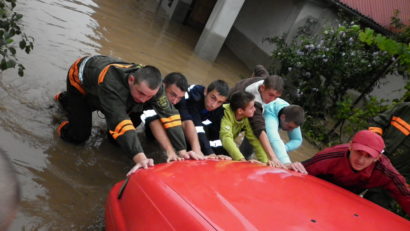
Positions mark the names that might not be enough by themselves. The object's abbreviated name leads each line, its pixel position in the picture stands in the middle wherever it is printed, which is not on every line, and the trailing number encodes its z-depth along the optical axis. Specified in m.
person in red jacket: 2.64
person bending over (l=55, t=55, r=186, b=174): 2.67
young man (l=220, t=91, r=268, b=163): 3.47
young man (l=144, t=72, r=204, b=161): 3.18
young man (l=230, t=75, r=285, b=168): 3.64
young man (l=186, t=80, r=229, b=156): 3.45
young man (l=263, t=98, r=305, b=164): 3.75
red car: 1.66
